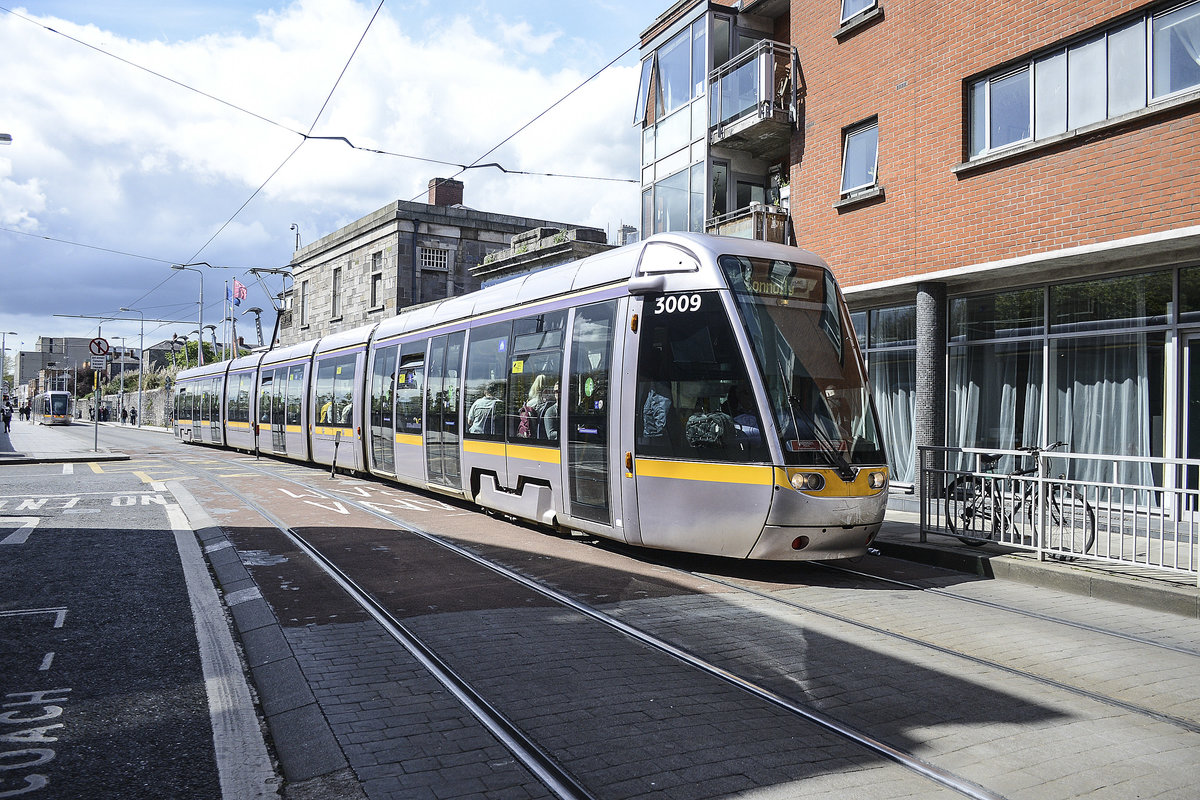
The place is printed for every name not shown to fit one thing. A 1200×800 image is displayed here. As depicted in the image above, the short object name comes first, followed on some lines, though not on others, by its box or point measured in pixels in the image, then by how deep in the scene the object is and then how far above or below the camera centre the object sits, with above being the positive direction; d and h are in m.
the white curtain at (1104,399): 11.22 +0.41
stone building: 32.69 +6.38
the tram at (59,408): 68.75 +0.15
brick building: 10.68 +3.39
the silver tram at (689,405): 7.76 +0.16
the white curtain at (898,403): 14.57 +0.38
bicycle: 8.40 -0.87
